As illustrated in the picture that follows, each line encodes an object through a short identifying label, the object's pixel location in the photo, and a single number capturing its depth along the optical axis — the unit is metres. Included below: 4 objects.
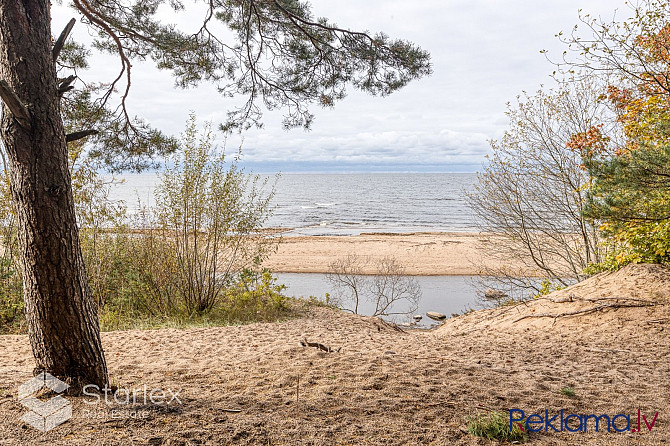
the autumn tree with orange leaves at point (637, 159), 4.57
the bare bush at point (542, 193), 9.73
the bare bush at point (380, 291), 12.22
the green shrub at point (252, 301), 8.45
